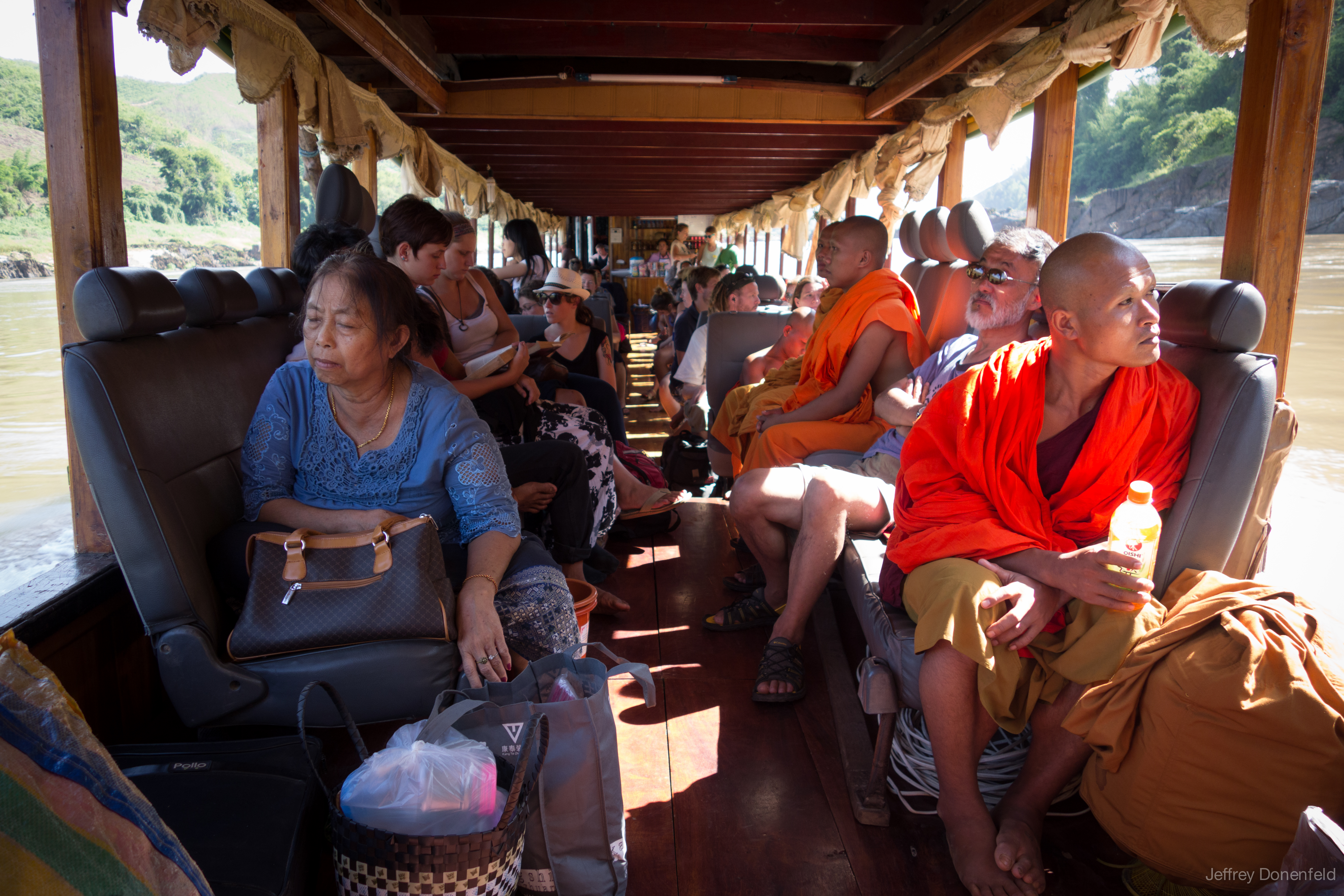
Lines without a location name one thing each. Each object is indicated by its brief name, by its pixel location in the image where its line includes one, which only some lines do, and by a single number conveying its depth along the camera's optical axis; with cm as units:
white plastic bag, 127
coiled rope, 184
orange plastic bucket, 227
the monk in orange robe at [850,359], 308
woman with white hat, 454
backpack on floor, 425
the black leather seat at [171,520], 160
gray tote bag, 143
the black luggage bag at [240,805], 130
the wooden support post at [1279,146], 211
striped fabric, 81
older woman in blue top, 183
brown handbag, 162
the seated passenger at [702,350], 471
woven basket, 124
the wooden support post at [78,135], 196
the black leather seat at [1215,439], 167
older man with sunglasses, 228
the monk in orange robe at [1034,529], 162
